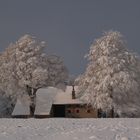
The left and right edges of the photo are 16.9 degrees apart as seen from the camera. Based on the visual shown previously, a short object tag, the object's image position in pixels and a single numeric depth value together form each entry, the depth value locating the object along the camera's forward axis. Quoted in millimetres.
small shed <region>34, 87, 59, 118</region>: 67750
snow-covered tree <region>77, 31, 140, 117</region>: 55250
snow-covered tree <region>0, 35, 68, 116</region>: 64188
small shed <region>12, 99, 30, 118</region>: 68125
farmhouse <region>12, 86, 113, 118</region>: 67938
